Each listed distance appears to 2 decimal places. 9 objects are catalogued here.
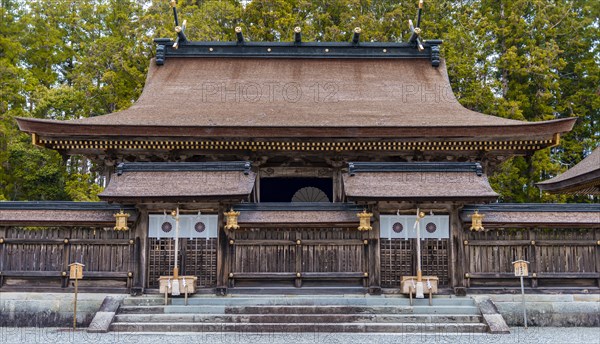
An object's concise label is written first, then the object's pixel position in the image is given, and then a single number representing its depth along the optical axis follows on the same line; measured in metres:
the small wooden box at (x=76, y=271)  12.18
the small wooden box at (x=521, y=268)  12.34
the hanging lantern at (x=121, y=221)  12.83
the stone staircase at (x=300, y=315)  11.77
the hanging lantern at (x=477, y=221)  12.77
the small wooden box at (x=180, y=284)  12.81
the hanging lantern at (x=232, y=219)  12.85
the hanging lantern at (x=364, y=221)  12.80
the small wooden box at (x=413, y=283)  12.85
